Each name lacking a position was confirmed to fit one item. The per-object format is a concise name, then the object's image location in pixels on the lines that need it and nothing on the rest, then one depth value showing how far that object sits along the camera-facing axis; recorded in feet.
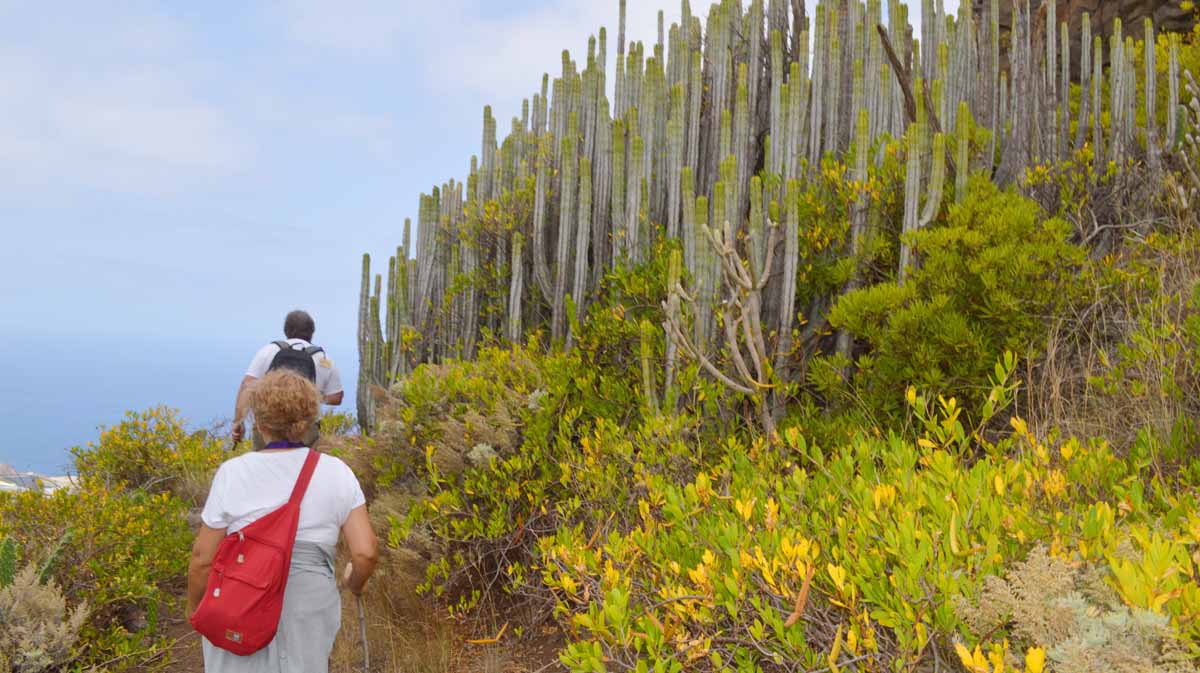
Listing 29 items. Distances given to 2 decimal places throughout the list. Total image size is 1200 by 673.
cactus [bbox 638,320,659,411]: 15.66
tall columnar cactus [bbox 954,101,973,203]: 16.40
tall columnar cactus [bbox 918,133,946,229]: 15.39
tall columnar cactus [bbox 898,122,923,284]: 15.56
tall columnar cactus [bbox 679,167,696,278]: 16.39
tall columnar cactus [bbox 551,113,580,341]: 21.89
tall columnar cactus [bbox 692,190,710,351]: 15.96
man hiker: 17.43
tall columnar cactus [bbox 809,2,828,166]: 19.71
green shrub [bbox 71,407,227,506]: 25.64
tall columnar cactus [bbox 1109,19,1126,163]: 21.71
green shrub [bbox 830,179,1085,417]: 14.29
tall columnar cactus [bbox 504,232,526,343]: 22.58
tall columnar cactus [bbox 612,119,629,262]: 20.21
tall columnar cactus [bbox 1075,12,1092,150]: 23.10
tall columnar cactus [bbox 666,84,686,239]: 19.42
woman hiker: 9.43
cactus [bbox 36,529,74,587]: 15.15
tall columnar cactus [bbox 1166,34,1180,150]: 22.48
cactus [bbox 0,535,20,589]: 14.67
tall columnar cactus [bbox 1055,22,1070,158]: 21.72
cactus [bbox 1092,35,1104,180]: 20.72
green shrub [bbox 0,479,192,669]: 15.87
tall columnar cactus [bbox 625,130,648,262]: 19.88
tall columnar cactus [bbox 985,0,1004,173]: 20.72
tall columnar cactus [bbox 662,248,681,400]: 13.84
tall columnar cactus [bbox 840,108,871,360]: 15.99
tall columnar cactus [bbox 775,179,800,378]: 15.28
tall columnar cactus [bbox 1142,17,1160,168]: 21.56
